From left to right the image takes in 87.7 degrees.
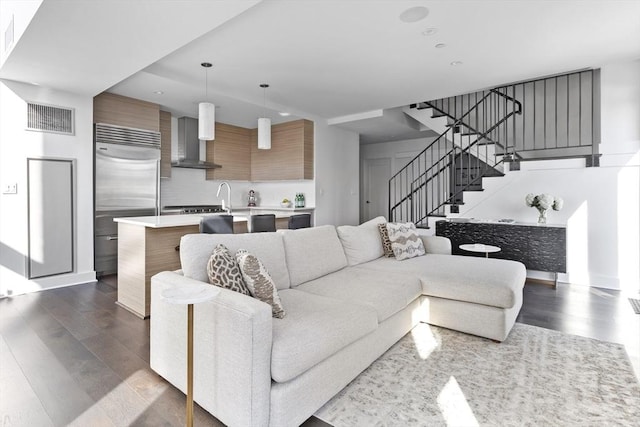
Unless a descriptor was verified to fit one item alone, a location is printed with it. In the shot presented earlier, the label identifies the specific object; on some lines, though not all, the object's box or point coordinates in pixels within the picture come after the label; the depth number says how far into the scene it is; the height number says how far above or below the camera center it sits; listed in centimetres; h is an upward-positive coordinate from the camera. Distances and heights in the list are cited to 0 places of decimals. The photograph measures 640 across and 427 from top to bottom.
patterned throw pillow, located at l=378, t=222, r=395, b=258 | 366 -36
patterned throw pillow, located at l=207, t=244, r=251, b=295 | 187 -37
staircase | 551 +156
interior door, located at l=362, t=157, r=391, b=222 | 923 +59
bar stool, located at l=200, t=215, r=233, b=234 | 340 -17
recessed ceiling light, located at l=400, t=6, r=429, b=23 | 287 +172
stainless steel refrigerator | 472 +40
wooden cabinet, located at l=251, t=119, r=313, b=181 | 638 +109
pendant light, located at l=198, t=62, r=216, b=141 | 416 +110
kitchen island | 323 -45
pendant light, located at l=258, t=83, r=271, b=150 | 484 +109
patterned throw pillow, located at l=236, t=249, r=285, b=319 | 185 -43
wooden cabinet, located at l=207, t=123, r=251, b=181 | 674 +115
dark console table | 430 -44
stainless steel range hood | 625 +125
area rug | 175 -108
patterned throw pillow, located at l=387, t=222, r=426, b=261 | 357 -36
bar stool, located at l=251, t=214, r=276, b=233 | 407 -18
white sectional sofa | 154 -65
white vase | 455 -11
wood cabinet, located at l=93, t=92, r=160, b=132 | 479 +145
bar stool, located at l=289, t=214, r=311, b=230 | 443 -17
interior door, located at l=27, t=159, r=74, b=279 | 416 -11
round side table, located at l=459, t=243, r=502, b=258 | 367 -44
